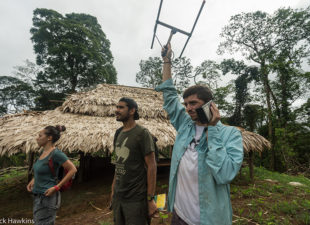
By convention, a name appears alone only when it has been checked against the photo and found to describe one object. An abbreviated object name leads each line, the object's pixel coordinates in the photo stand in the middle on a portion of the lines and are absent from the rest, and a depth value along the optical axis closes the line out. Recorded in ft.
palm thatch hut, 14.94
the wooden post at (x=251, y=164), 21.30
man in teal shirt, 3.40
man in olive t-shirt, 5.61
